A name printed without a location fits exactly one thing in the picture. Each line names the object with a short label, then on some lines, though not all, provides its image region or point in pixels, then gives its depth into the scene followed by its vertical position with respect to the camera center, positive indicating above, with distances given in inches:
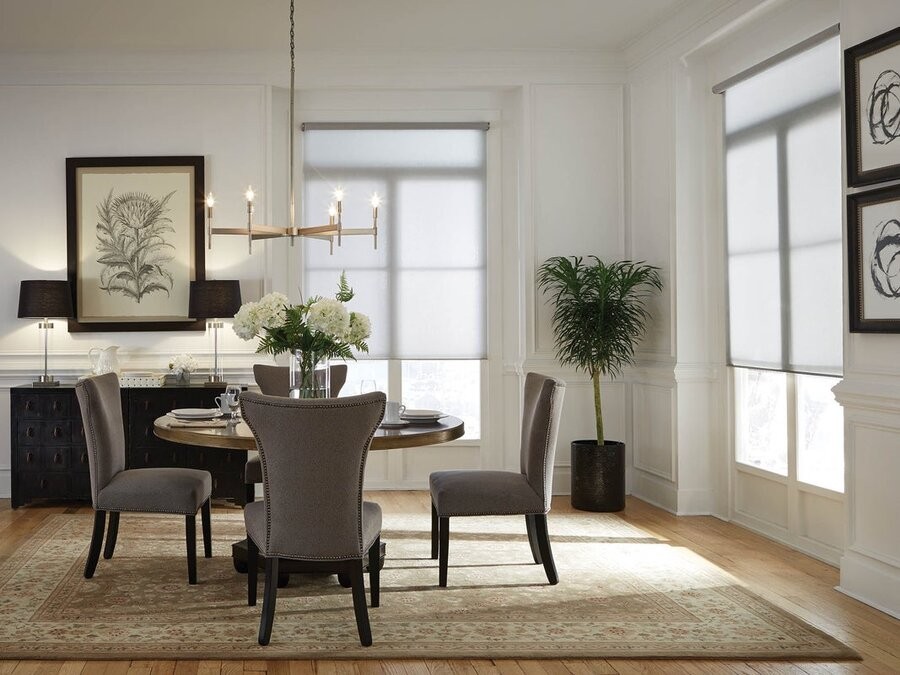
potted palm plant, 219.3 +2.1
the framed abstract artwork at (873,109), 134.7 +36.9
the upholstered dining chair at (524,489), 152.3 -25.6
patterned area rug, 123.7 -42.6
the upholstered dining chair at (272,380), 198.1 -8.0
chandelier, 157.8 +21.2
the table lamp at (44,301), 222.7 +11.8
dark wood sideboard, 221.3 -25.2
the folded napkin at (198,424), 150.2 -13.7
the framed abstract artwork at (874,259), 135.2 +12.9
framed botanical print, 239.1 +29.3
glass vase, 150.2 -5.4
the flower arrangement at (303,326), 145.3 +3.2
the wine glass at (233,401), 160.0 -10.4
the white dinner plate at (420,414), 156.2 -12.7
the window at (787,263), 167.3 +16.2
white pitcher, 231.0 -3.6
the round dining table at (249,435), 136.5 -14.6
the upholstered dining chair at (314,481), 121.3 -19.1
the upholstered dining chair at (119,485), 154.6 -24.8
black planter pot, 219.6 -34.1
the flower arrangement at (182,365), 226.2 -5.0
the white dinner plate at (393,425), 149.6 -13.9
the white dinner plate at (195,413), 159.0 -12.5
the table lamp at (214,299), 227.3 +12.1
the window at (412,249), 247.9 +27.0
